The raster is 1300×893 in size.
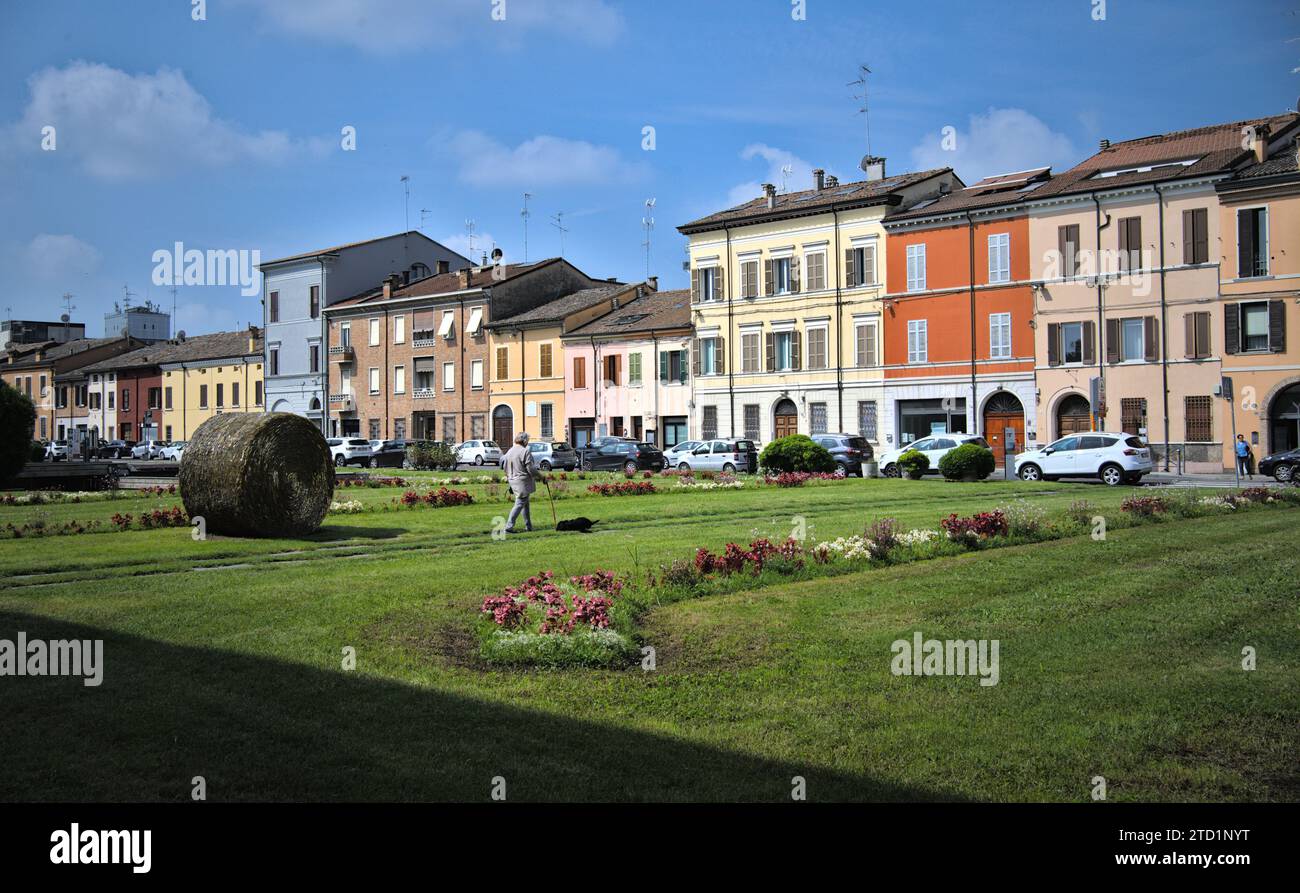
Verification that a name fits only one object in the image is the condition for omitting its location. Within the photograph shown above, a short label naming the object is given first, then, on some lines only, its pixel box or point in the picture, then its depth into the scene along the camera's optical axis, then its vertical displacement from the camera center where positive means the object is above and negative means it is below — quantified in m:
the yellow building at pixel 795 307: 56.53 +7.82
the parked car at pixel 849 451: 43.06 -0.11
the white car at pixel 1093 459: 34.00 -0.44
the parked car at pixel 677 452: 50.88 -0.10
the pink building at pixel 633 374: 64.56 +4.67
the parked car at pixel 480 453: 61.12 -0.05
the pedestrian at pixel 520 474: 20.42 -0.43
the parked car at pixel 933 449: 41.72 -0.08
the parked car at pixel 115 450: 77.36 +0.46
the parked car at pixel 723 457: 46.94 -0.34
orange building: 50.75 +6.29
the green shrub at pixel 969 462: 34.25 -0.49
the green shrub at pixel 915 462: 37.31 -0.52
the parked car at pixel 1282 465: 33.78 -0.71
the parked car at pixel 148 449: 76.81 +0.48
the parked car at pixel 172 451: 71.28 +0.32
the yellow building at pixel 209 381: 86.56 +6.09
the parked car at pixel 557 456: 52.81 -0.23
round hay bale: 18.84 -0.40
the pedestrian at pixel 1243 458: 39.41 -0.53
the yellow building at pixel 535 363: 69.44 +5.80
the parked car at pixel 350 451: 60.06 +0.14
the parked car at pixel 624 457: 49.97 -0.31
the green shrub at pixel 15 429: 33.31 +0.88
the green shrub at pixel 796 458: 36.94 -0.31
